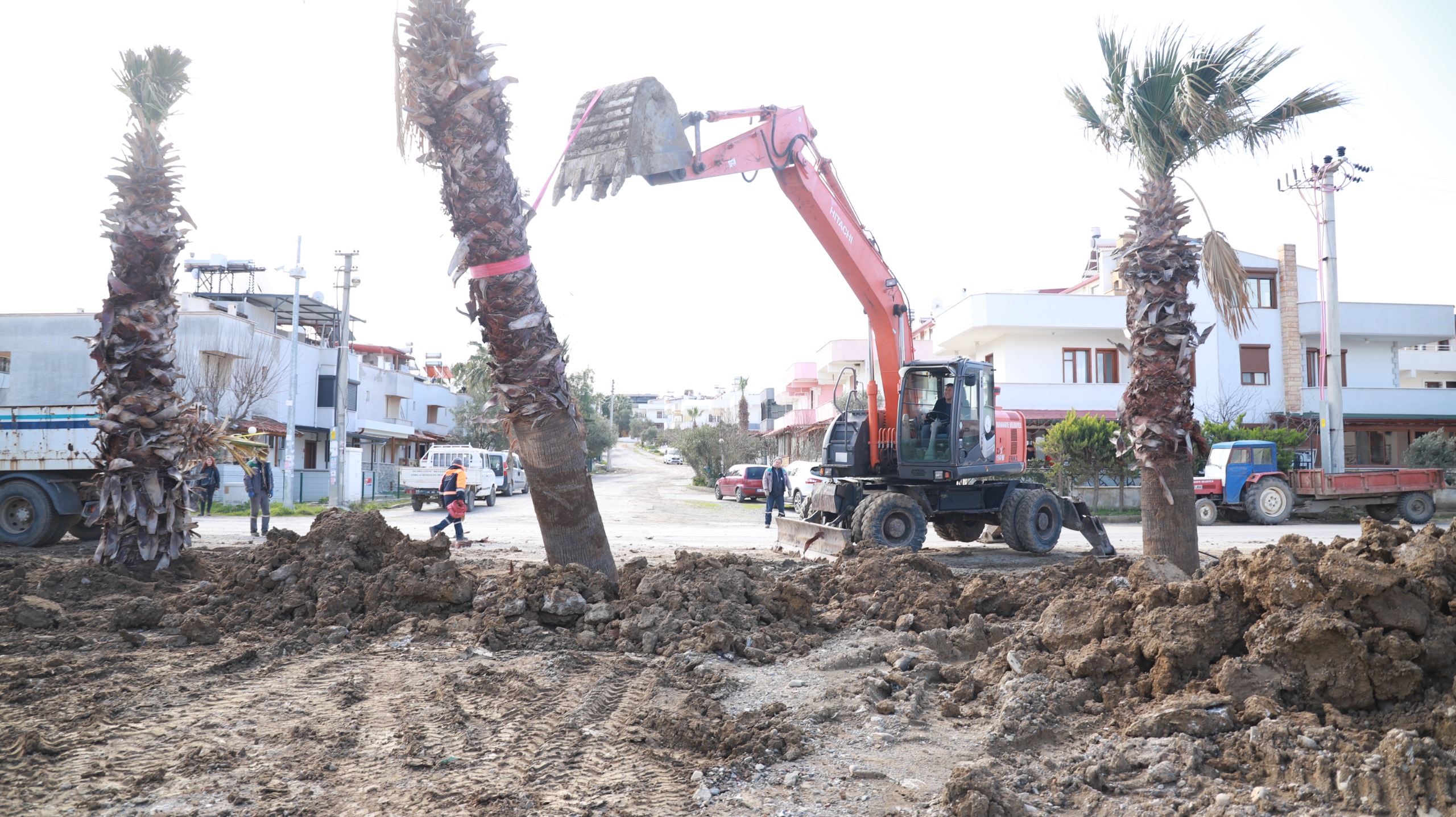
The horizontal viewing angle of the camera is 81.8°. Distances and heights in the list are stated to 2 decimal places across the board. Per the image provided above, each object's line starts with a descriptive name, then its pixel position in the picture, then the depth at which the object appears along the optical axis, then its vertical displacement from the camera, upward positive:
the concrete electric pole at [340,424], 27.17 +0.81
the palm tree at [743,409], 62.73 +3.60
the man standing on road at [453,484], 14.51 -0.60
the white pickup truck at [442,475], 28.52 -0.89
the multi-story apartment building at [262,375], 30.92 +3.06
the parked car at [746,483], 35.03 -1.24
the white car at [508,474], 36.94 -1.11
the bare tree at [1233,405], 34.31 +2.31
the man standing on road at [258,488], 16.86 -0.83
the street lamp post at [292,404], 26.66 +1.39
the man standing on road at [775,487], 19.48 -0.75
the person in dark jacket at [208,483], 22.03 -0.96
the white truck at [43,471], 14.16 -0.45
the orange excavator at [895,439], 12.37 +0.28
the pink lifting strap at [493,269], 7.09 +1.53
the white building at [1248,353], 32.41 +4.49
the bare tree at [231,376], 30.67 +2.71
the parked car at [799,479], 27.03 -0.82
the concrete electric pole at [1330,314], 24.81 +4.48
